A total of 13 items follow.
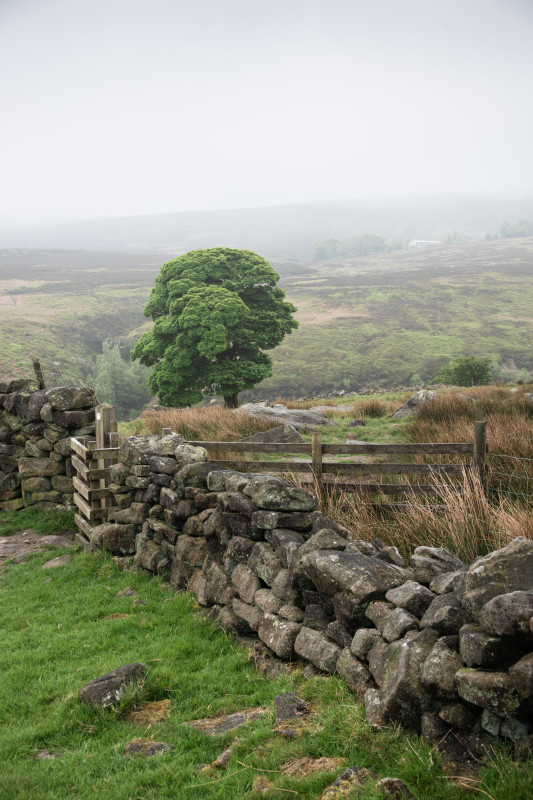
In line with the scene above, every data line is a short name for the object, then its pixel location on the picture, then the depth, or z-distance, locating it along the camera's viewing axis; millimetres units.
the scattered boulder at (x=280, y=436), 15570
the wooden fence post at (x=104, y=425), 9602
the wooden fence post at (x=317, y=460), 8323
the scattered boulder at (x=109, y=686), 4340
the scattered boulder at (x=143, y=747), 3775
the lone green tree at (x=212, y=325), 26859
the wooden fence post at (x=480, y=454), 8359
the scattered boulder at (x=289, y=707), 3857
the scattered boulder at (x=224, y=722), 3990
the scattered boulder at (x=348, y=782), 2938
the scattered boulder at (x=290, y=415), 19203
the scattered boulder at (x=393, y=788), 2848
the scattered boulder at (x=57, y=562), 8438
